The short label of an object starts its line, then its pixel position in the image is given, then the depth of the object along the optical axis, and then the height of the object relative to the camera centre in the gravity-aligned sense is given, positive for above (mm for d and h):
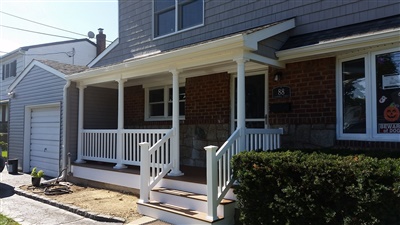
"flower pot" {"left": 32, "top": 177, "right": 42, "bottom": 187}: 8560 -1628
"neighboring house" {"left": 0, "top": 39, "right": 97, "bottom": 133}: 18266 +3591
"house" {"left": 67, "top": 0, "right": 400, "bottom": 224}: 5332 +584
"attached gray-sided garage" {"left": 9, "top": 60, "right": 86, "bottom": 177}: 9867 +75
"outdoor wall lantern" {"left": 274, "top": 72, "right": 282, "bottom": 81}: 6516 +863
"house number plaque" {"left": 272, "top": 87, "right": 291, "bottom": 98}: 6426 +545
